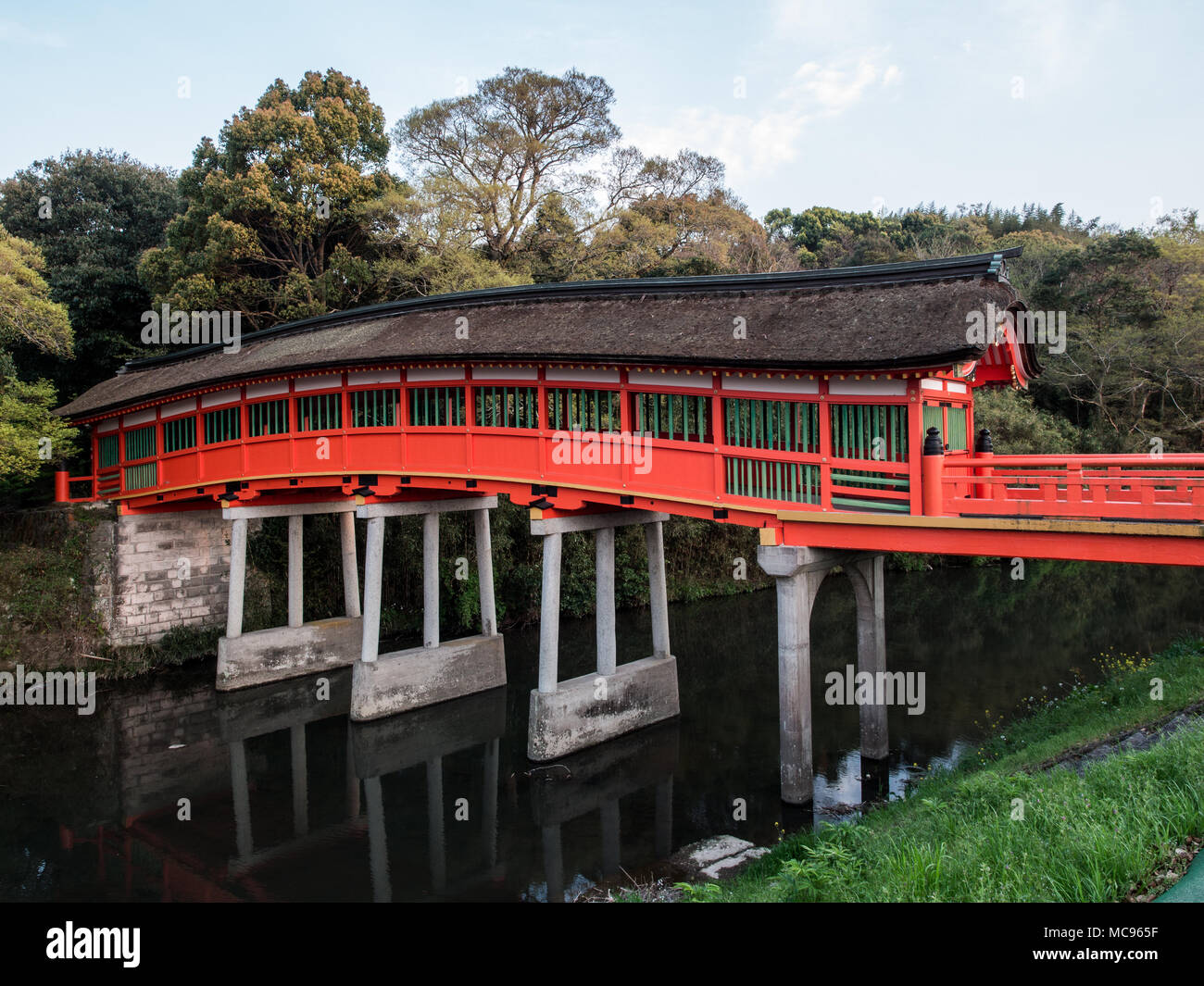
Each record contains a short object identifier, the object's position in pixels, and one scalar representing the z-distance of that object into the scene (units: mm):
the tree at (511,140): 32281
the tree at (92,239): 28531
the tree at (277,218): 26781
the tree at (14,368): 18859
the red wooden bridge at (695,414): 10453
